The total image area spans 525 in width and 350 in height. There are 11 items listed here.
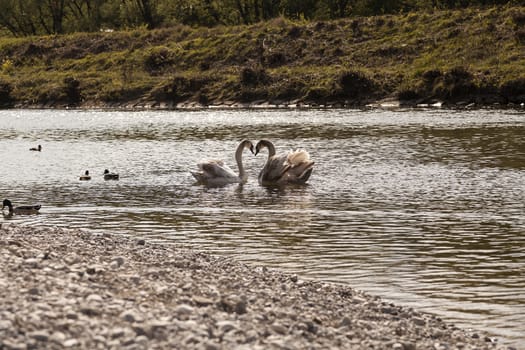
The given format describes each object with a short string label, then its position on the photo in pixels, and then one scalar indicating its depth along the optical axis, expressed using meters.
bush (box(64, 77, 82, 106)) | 73.51
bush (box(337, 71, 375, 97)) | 60.91
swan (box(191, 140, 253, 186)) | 26.91
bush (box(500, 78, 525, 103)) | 55.28
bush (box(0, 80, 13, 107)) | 77.25
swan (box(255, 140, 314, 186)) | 26.64
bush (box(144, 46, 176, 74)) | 76.19
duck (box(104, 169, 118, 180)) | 27.88
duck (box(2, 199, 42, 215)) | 21.72
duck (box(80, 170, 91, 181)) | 28.23
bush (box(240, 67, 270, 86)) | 65.69
